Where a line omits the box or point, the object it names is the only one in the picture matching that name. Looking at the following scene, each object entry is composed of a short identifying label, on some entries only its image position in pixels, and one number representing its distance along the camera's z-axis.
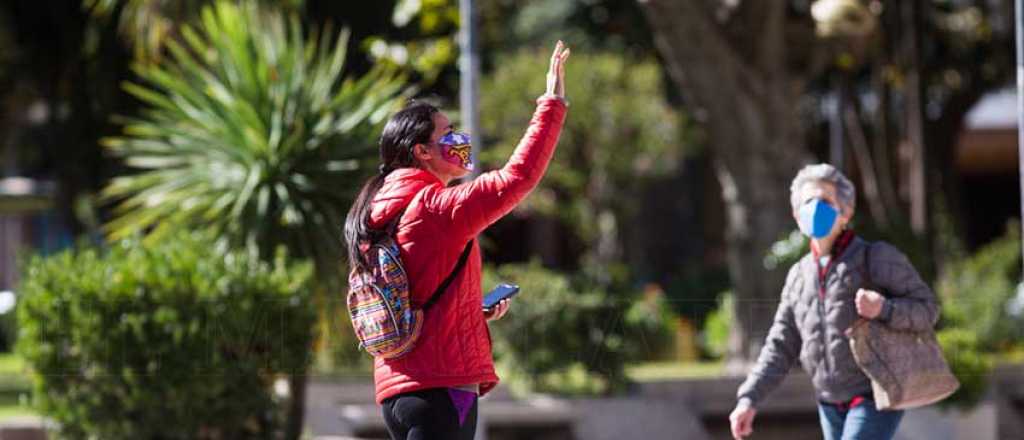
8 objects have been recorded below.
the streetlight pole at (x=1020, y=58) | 18.27
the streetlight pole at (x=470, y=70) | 19.92
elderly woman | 11.20
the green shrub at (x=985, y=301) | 33.25
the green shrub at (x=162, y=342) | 17.64
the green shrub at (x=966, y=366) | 25.56
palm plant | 20.20
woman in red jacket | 8.84
